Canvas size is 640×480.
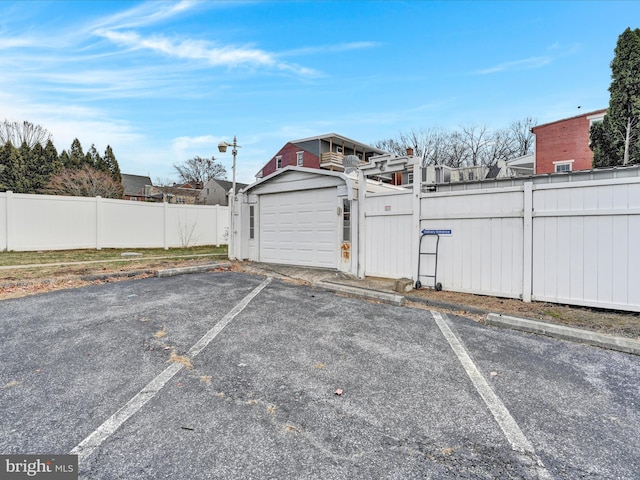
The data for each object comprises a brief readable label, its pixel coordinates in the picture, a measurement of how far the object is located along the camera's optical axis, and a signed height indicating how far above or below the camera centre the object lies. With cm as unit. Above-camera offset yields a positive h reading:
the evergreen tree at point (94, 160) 2834 +657
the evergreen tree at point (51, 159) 2611 +609
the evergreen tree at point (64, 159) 2685 +622
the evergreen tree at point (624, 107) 923 +395
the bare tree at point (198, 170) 4388 +873
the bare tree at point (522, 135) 3378 +1080
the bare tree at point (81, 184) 2183 +335
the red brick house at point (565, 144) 1656 +500
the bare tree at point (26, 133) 3228 +1003
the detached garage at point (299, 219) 777 +38
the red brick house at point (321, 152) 2656 +753
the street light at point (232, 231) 1021 +4
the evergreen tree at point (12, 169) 2461 +478
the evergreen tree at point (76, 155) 2723 +684
